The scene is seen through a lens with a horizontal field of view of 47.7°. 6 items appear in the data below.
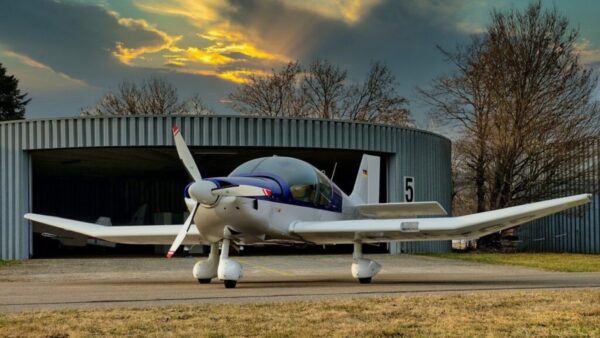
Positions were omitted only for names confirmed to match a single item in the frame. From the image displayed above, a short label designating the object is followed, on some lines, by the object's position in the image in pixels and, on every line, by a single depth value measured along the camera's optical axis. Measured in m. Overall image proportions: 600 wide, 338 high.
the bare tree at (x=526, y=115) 30.31
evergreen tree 66.56
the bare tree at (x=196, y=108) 56.91
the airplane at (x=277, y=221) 10.81
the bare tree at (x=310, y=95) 52.56
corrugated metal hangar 23.69
